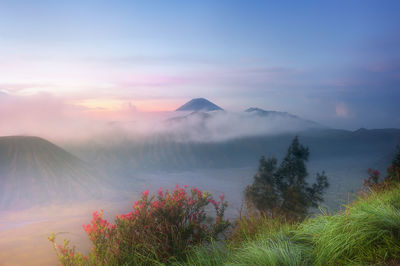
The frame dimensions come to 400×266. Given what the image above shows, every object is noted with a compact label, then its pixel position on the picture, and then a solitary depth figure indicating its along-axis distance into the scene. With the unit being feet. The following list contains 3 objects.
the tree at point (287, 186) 54.80
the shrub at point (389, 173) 43.50
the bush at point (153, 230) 20.63
